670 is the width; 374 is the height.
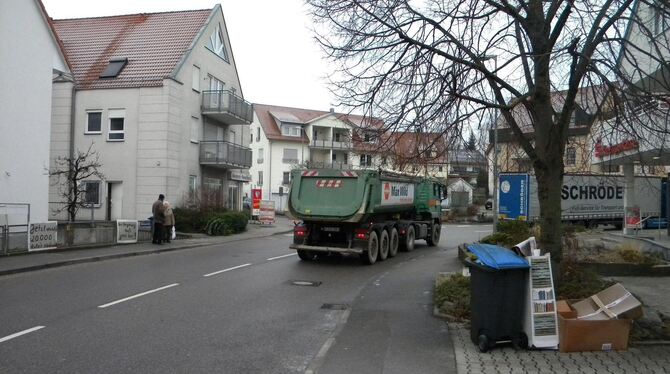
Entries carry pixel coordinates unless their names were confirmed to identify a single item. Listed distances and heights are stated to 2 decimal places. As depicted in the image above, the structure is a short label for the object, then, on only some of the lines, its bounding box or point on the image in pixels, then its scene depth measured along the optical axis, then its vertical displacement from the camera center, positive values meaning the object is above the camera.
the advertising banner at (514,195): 29.02 +0.30
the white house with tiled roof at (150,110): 27.31 +4.26
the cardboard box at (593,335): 5.91 -1.39
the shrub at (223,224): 25.67 -1.34
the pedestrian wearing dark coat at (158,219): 19.73 -0.90
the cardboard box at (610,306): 5.93 -1.12
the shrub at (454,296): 7.92 -1.50
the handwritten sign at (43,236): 15.14 -1.24
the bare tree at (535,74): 7.27 +1.75
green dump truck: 15.22 -0.40
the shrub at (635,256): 12.09 -1.17
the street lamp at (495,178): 18.09 +0.76
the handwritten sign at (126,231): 18.77 -1.29
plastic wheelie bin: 6.00 -1.07
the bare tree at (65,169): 26.88 +1.13
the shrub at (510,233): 14.60 -0.90
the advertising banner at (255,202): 35.75 -0.42
